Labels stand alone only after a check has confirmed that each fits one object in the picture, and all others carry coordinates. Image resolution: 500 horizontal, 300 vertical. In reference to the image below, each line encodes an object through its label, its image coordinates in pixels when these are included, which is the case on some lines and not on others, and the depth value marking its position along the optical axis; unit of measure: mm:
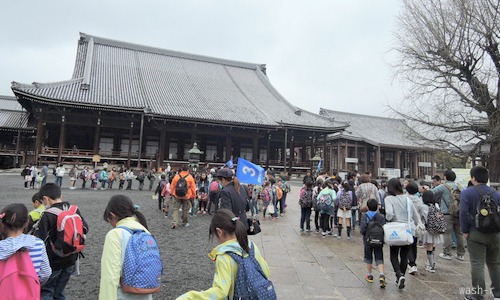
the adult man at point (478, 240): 3518
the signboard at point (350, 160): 26875
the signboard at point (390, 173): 24375
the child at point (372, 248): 4046
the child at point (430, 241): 4766
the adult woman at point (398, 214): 4031
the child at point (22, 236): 2108
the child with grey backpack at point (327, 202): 6711
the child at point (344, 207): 6732
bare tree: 7758
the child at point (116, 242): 1922
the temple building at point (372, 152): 28012
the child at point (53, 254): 2609
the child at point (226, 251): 1753
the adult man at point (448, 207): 5594
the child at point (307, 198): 6938
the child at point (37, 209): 3075
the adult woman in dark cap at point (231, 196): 3893
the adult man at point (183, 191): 6938
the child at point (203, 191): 9430
